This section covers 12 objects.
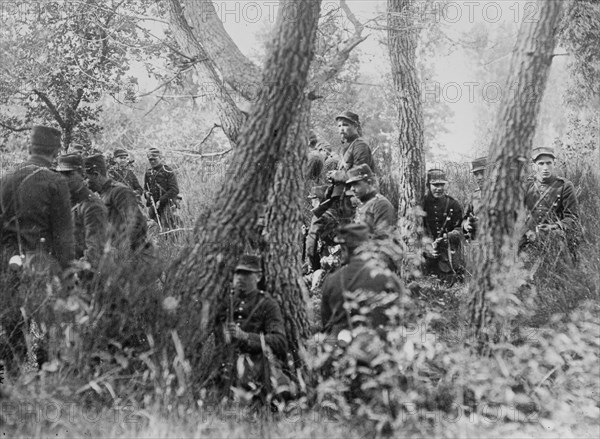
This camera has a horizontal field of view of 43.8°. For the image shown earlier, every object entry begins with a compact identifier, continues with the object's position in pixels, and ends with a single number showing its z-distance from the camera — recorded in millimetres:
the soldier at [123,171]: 10225
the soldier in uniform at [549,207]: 8281
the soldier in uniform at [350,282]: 5641
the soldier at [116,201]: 7242
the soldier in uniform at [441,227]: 9273
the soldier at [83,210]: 6867
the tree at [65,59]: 11086
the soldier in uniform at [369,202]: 7348
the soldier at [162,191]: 10617
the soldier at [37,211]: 5836
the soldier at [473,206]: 9133
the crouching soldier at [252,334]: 5605
